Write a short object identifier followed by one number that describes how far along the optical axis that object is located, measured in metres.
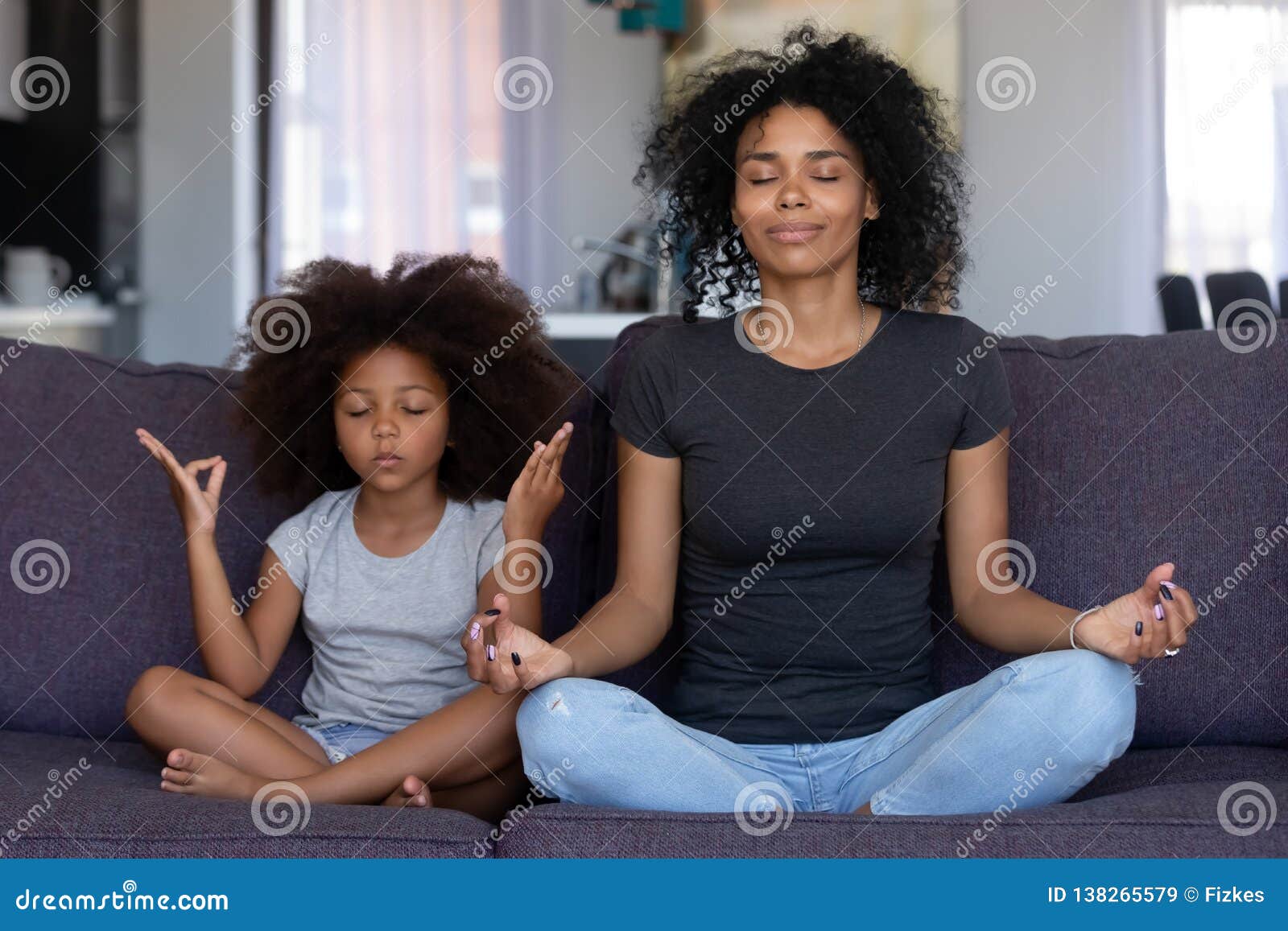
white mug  7.50
